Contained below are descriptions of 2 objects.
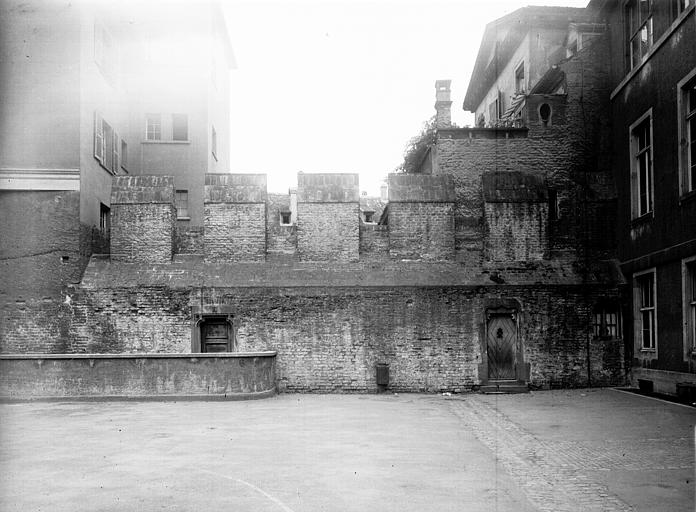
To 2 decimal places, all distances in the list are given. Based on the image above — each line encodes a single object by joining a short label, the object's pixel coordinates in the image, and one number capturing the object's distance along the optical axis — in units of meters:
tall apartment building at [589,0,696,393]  14.66
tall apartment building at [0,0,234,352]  18.25
